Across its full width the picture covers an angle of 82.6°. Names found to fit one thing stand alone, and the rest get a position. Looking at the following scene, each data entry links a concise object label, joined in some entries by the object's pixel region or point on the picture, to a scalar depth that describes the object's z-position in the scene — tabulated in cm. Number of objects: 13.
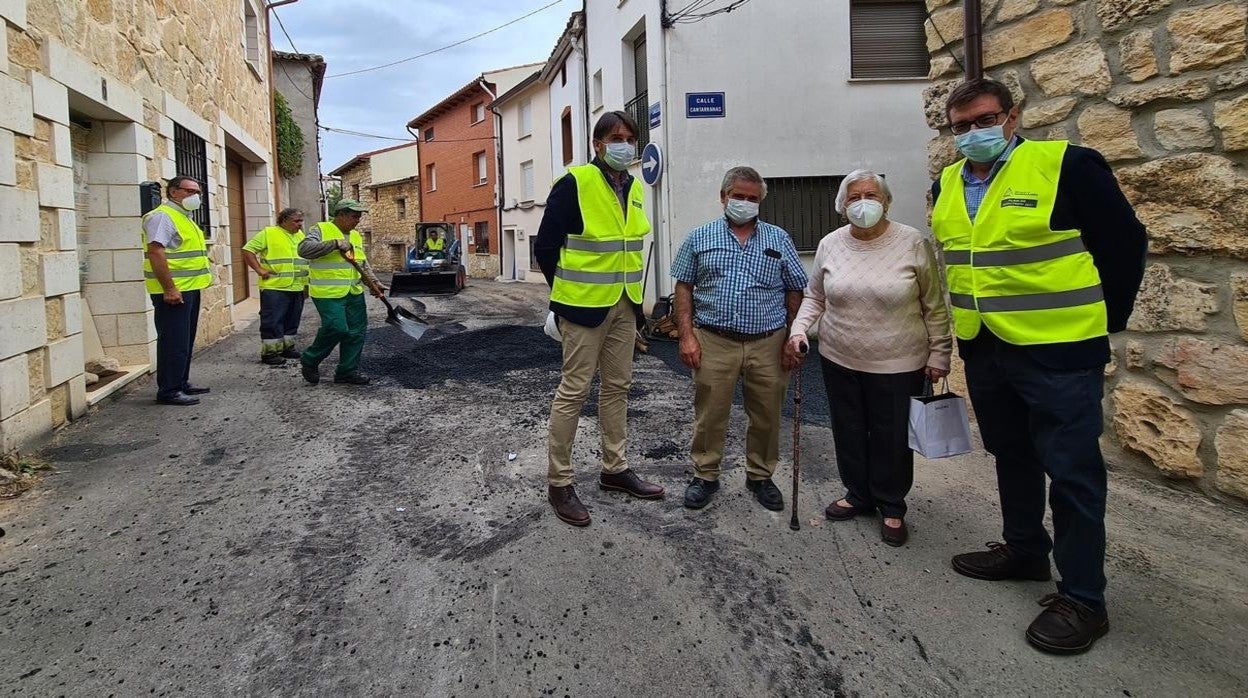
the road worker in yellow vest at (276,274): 728
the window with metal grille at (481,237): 2777
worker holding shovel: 608
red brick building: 2683
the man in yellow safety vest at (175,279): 529
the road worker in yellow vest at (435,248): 2002
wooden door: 1167
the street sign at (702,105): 932
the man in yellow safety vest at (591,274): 325
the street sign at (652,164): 885
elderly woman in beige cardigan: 300
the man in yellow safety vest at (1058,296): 226
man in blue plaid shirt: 334
